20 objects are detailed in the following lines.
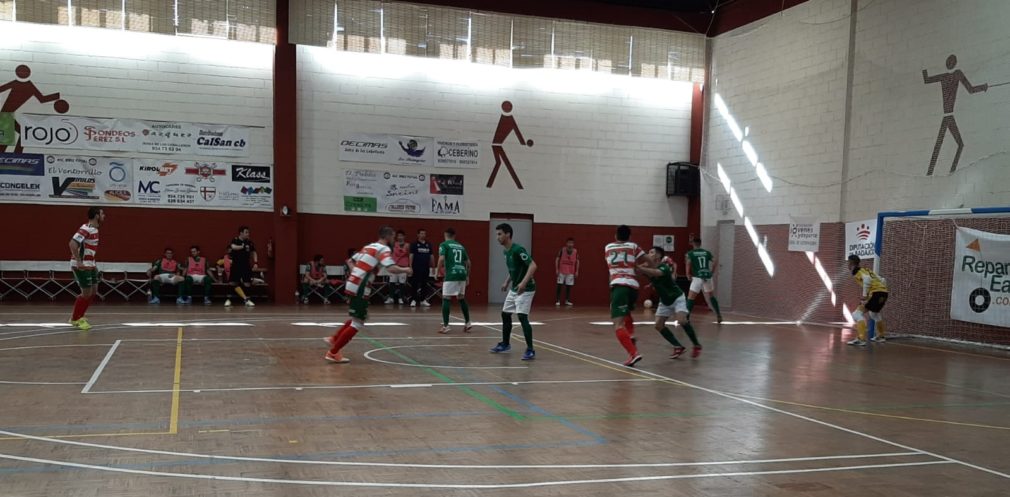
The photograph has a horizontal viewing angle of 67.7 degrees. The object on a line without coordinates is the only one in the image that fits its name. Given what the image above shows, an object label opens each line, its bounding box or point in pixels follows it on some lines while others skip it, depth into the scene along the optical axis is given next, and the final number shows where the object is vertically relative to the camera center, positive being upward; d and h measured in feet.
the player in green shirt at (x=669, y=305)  38.09 -4.56
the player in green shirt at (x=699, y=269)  55.57 -3.94
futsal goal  48.96 -3.54
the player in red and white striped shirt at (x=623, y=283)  34.12 -3.12
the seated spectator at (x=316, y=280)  67.62 -6.49
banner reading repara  45.96 -3.55
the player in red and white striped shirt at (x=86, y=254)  42.14 -2.92
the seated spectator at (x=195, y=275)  63.67 -5.92
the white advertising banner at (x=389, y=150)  70.08 +5.63
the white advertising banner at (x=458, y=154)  72.54 +5.49
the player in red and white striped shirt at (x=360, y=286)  33.22 -3.42
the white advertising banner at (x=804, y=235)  63.05 -1.43
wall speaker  78.07 +3.72
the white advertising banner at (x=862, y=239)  57.31 -1.46
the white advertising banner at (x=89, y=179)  63.00 +2.01
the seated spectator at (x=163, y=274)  63.00 -5.85
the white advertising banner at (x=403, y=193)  70.33 +1.55
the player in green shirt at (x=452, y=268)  45.75 -3.48
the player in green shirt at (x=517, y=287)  36.47 -3.68
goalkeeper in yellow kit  47.75 -4.64
